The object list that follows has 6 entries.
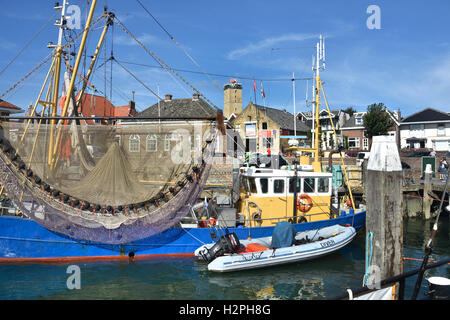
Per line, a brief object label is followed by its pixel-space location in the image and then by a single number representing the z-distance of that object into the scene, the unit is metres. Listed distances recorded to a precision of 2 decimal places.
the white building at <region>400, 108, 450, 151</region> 38.53
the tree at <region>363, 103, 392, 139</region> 40.59
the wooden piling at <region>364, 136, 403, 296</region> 5.23
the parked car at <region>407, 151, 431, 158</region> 34.16
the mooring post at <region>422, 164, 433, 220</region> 20.55
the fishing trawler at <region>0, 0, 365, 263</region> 9.20
